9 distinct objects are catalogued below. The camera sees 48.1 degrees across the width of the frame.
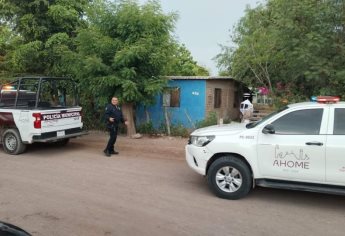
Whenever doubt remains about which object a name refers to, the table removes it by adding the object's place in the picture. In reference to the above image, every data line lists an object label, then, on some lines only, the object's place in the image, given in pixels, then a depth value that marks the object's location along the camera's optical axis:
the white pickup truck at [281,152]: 6.26
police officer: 10.68
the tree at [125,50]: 12.75
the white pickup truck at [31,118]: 10.34
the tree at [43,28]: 14.75
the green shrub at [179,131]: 14.52
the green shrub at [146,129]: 14.90
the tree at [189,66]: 27.53
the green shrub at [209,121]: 14.84
